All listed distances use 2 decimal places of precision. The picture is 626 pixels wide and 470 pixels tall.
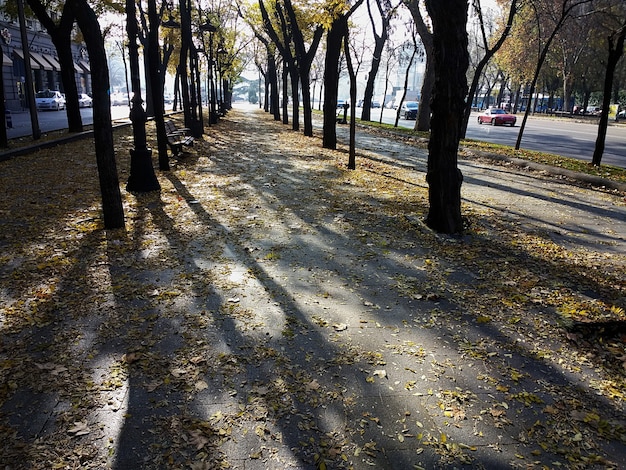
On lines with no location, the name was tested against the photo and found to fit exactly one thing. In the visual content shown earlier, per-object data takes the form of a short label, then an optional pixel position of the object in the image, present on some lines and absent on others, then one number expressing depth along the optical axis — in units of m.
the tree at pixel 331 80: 15.28
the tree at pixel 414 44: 27.59
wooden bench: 12.97
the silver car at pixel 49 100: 39.03
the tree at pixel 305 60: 18.22
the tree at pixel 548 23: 14.51
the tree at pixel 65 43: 16.26
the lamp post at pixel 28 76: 15.16
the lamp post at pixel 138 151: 8.90
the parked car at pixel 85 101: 47.47
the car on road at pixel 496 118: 37.28
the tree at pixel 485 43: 15.45
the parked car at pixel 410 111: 44.97
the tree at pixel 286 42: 21.47
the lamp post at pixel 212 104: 27.75
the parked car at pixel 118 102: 75.91
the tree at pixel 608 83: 11.77
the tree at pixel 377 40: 25.53
